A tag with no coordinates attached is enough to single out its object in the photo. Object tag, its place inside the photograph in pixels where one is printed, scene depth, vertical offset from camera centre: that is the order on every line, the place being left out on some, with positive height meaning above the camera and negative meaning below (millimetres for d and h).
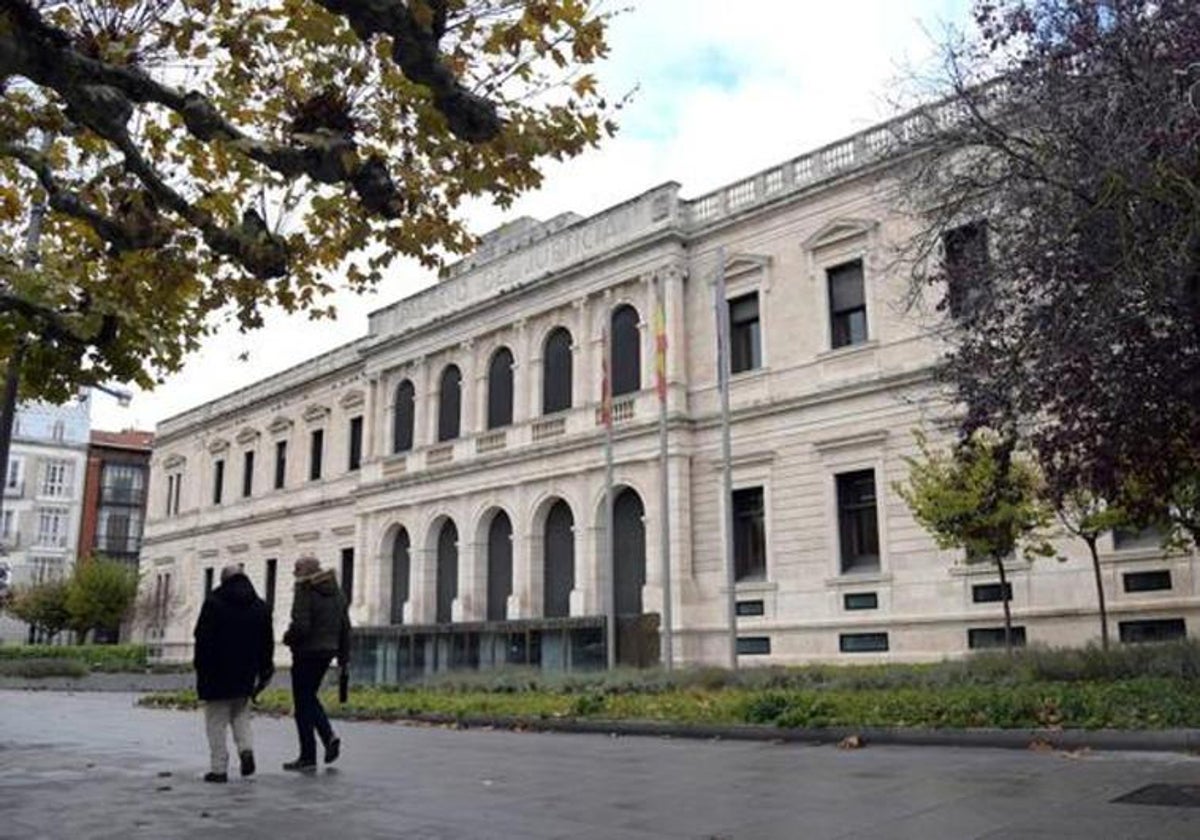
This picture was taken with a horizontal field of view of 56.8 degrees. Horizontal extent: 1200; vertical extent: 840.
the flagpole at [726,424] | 20609 +4346
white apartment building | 74812 +11232
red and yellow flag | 24273 +6838
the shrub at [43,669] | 34969 -157
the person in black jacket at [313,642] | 9680 +167
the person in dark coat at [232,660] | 9227 +17
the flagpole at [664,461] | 22453 +4120
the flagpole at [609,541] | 24097 +2761
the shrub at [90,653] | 45147 +422
